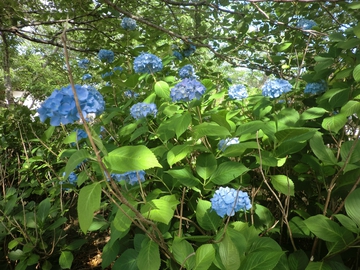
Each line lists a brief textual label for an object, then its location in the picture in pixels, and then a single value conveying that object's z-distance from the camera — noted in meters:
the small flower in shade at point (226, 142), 1.39
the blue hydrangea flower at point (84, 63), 2.93
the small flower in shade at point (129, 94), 2.06
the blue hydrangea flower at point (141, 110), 1.44
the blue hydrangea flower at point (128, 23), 2.53
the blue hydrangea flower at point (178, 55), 2.53
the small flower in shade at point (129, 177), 1.18
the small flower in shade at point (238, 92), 1.74
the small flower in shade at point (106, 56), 2.29
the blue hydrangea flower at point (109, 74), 2.28
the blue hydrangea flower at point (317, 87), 1.64
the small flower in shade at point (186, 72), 1.96
